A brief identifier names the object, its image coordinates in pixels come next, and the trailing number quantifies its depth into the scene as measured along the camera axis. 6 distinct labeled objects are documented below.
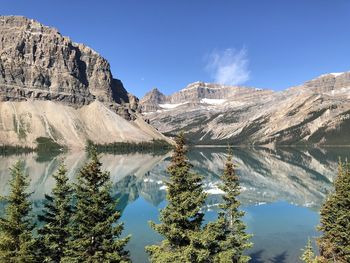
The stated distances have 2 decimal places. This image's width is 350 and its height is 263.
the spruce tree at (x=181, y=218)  25.41
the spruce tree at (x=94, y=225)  25.78
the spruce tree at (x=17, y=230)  24.42
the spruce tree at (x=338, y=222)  33.59
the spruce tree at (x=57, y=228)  29.11
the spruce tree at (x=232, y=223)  32.33
